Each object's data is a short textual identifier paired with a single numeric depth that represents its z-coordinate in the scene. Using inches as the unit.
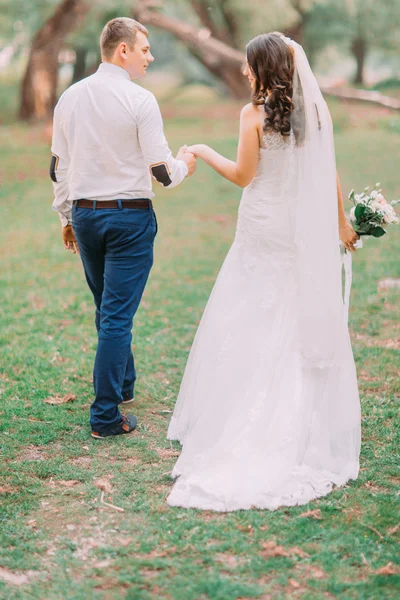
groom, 293.1
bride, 270.4
